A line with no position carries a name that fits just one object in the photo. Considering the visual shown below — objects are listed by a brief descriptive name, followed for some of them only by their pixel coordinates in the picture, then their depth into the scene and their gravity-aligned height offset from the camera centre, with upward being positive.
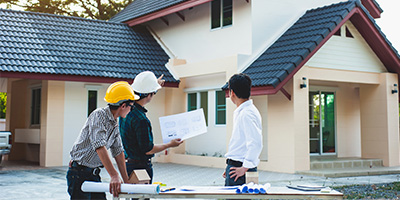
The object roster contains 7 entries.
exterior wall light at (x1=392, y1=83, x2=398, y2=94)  16.00 +1.43
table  4.11 -0.54
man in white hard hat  4.73 +0.00
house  14.04 +1.83
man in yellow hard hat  4.21 -0.12
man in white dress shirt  4.57 -0.04
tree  29.59 +7.68
